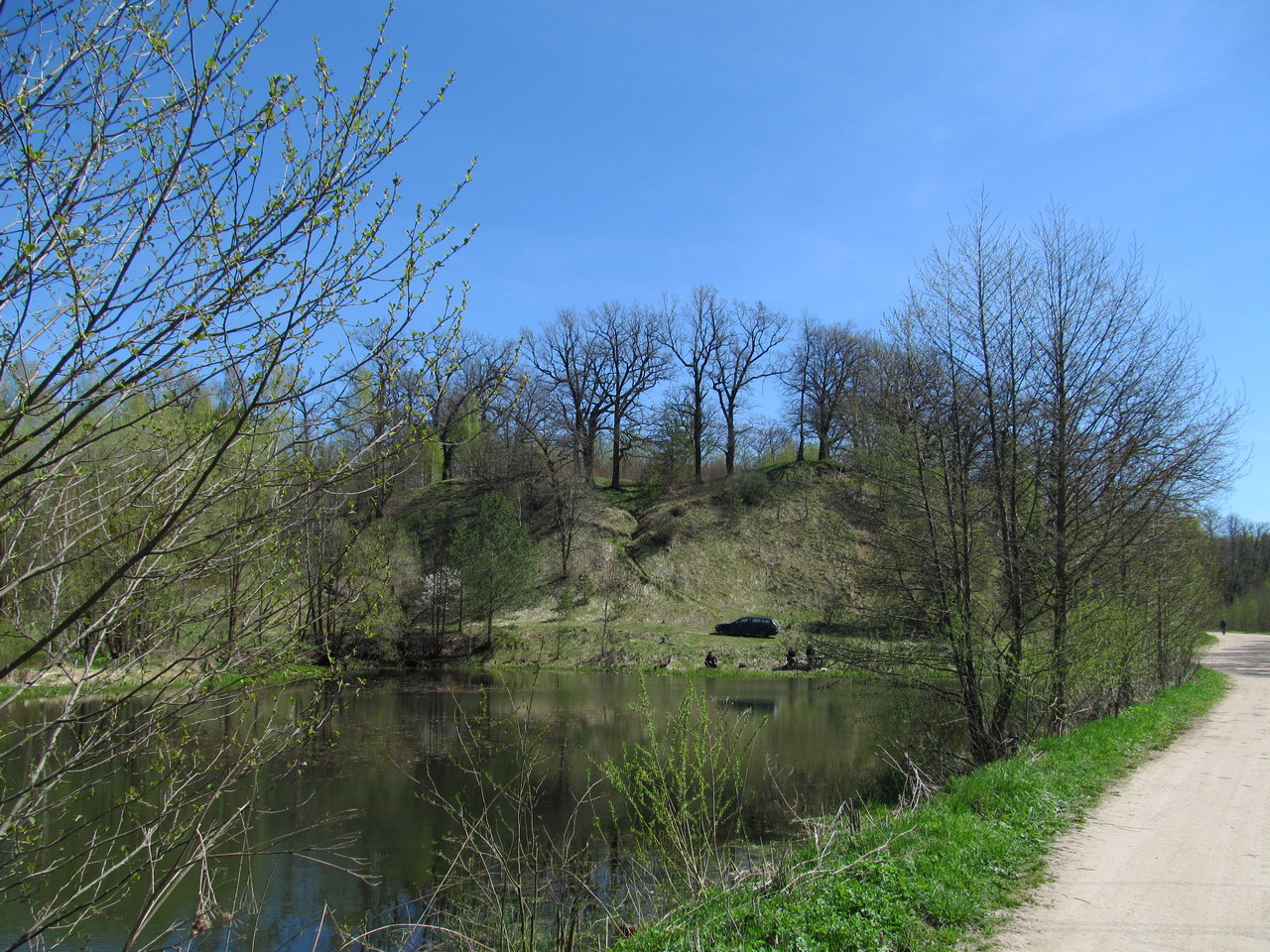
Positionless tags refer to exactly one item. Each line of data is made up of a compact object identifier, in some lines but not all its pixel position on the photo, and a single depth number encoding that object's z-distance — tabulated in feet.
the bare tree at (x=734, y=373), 200.23
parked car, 132.05
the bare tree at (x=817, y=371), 194.61
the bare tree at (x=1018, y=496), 36.63
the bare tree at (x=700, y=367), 200.23
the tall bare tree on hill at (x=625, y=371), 196.34
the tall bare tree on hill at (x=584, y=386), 193.26
